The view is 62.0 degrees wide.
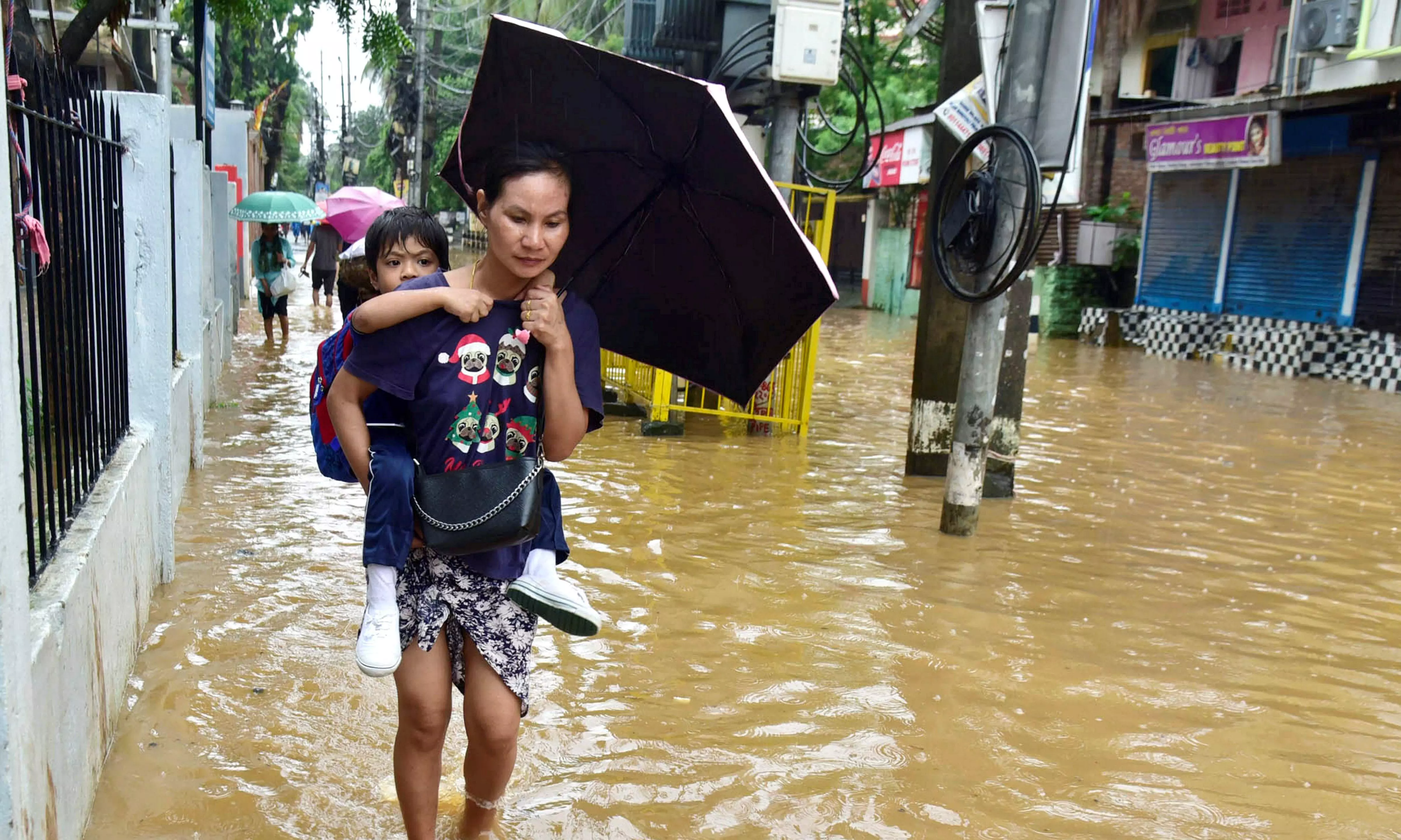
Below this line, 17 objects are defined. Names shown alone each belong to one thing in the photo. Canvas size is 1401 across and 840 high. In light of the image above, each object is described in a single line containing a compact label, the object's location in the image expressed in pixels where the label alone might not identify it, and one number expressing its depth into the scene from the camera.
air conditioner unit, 14.22
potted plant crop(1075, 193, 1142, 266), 21.52
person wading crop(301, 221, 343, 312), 16.61
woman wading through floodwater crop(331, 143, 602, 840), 2.46
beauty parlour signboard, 15.97
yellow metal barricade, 8.62
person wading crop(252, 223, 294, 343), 12.94
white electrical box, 9.48
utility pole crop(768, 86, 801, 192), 9.92
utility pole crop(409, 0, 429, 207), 28.03
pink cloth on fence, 2.91
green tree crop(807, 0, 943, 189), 24.77
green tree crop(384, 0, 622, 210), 32.50
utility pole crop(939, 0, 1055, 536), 5.72
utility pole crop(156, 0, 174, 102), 10.68
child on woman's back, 2.40
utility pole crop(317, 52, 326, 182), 47.75
